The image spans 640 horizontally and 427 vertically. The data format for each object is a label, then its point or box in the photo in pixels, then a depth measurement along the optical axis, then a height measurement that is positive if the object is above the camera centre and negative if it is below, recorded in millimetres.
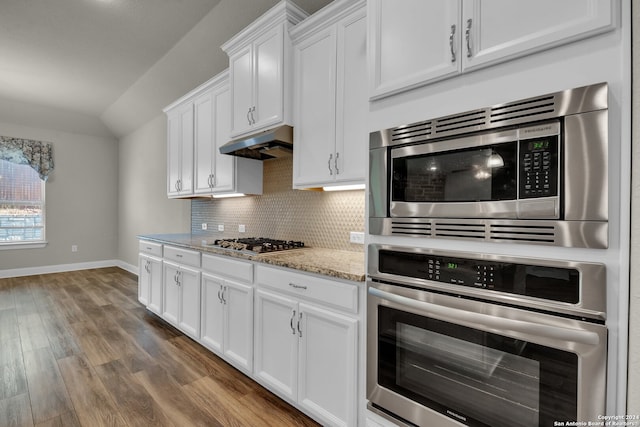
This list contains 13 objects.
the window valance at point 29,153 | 5324 +1042
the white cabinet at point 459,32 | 955 +670
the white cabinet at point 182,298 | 2686 -820
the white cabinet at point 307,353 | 1565 -812
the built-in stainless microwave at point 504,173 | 919 +147
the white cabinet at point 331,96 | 1889 +781
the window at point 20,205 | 5422 +110
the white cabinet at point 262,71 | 2252 +1134
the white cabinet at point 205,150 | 2988 +695
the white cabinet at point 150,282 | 3283 -802
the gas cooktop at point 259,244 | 2283 -265
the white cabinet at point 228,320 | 2135 -826
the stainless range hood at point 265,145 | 2240 +546
